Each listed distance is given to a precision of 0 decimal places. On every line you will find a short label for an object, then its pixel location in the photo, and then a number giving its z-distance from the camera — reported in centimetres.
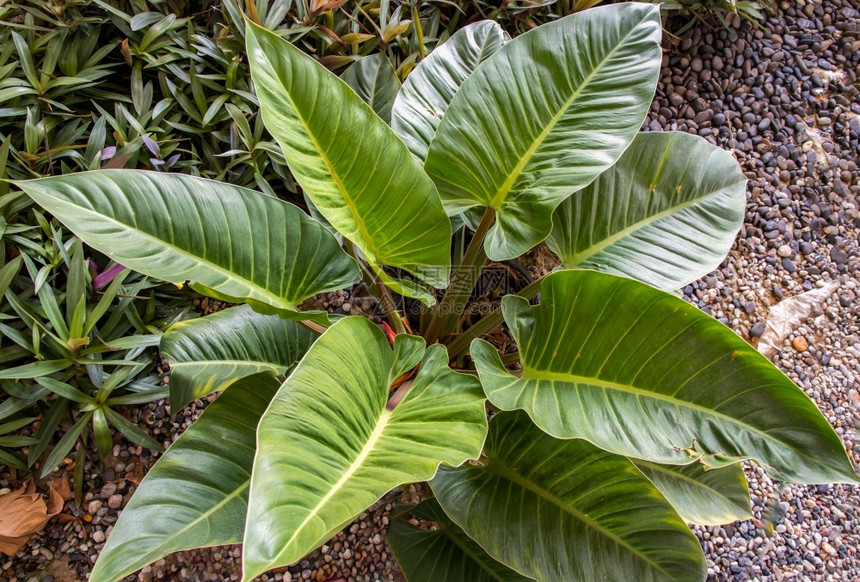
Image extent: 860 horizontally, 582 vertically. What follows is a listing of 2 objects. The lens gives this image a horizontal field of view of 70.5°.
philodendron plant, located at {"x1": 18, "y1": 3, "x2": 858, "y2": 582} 81
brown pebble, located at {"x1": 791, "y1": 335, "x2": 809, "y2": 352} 172
